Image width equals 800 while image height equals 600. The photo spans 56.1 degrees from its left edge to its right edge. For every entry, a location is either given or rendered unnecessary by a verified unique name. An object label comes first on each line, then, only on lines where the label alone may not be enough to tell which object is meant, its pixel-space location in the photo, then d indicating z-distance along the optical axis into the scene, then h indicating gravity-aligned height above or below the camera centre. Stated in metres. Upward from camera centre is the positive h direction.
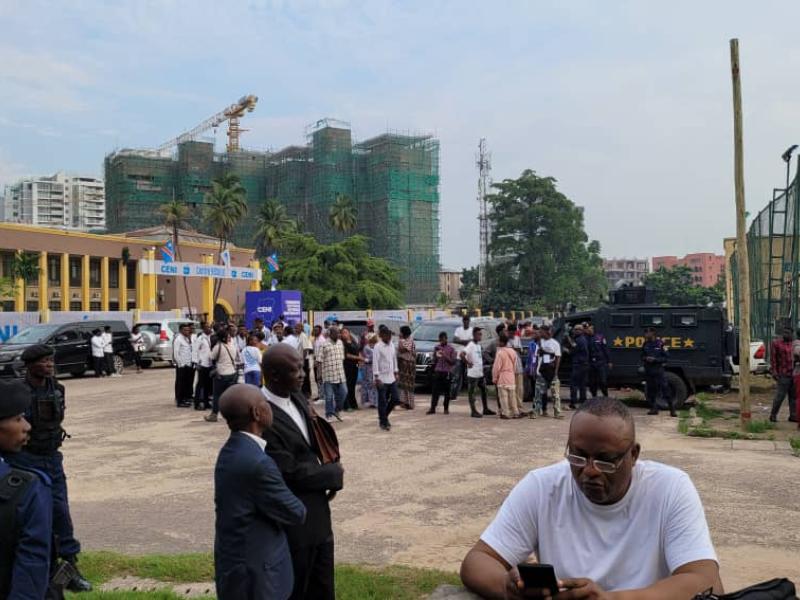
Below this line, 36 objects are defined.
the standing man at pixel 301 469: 3.63 -0.79
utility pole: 11.58 +0.86
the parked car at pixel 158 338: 27.09 -1.06
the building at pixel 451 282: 162.75 +5.89
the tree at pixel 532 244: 77.19 +6.61
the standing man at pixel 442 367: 14.02 -1.11
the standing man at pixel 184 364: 15.25 -1.13
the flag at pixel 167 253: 34.12 +2.55
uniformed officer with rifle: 5.12 -0.89
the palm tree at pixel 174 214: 54.70 +7.13
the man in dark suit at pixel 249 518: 3.23 -0.91
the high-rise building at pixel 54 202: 175.12 +25.48
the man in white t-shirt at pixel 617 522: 2.37 -0.71
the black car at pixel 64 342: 20.77 -0.96
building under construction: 89.06 +14.88
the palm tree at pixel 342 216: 78.94 +9.76
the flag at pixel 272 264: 42.53 +2.54
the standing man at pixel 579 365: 14.34 -1.10
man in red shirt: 12.40 -1.01
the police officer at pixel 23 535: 2.66 -0.81
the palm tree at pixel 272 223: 73.06 +8.49
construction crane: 133.75 +35.01
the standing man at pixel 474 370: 13.80 -1.15
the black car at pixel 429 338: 17.58 -0.75
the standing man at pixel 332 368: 13.23 -1.07
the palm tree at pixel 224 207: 62.88 +8.55
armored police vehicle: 14.58 -0.68
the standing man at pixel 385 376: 12.45 -1.14
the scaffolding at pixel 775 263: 14.85 +1.02
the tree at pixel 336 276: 53.66 +2.40
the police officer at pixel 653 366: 13.91 -1.10
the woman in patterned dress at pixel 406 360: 14.62 -1.01
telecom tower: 81.91 +10.81
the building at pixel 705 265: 171.00 +9.64
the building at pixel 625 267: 183.27 +10.39
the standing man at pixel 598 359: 14.61 -1.01
